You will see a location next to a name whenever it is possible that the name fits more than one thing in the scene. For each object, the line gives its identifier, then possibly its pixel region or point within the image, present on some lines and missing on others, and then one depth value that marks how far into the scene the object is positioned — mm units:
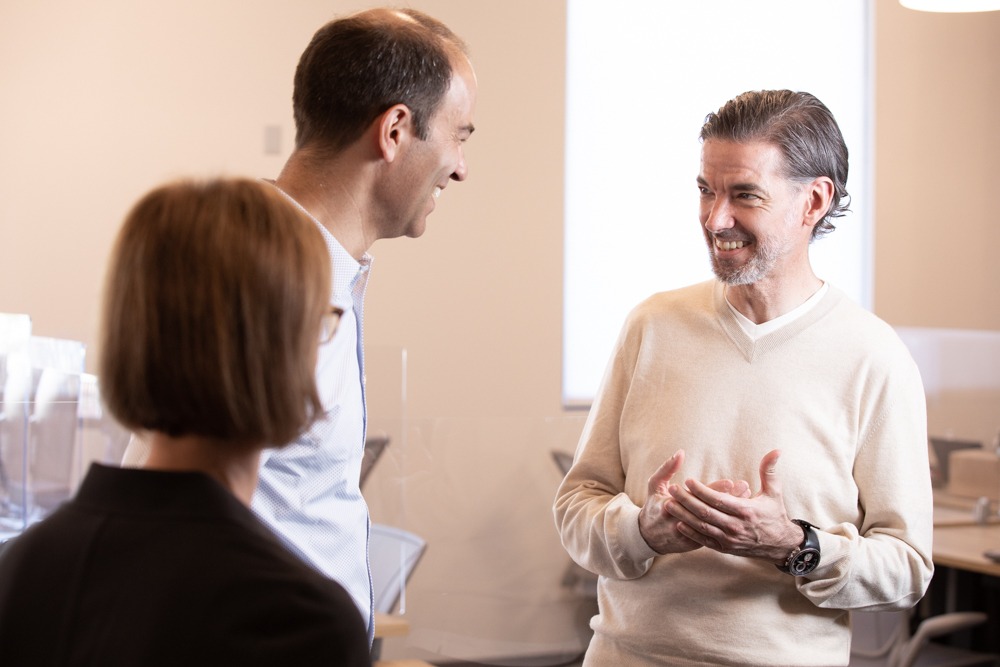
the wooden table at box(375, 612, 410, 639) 2975
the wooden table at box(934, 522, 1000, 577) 3541
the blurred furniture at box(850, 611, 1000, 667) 3246
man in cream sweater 1616
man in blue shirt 1289
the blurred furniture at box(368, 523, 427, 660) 3094
